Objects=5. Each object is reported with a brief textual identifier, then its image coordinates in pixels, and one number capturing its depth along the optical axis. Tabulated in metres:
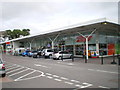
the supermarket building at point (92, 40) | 20.08
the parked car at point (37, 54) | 23.74
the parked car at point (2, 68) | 7.03
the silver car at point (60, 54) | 18.57
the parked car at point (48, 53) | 21.73
